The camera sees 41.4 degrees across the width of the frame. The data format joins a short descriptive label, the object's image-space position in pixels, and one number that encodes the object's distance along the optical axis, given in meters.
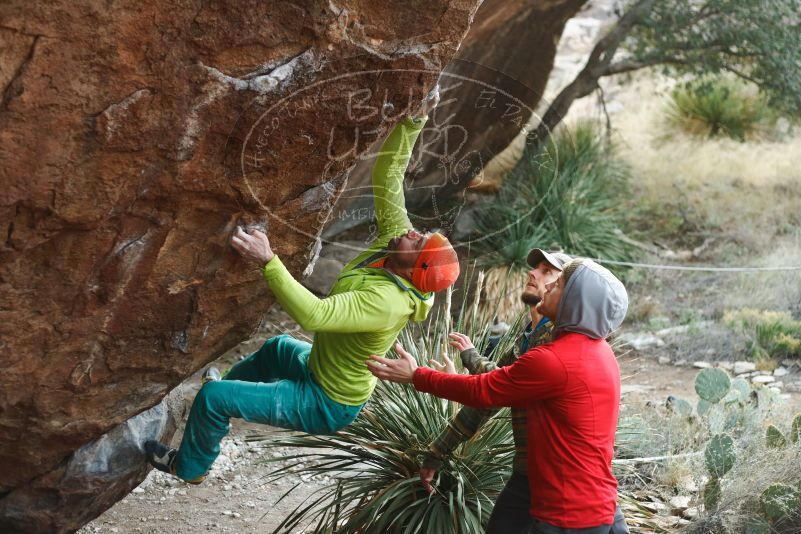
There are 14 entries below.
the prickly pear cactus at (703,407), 6.75
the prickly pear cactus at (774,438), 6.01
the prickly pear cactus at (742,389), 7.31
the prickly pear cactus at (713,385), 6.63
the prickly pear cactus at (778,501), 5.30
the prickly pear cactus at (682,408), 7.04
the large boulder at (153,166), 3.52
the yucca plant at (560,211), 10.75
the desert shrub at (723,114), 15.75
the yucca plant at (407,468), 5.08
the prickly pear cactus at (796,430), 6.12
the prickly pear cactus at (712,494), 5.54
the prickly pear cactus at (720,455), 5.55
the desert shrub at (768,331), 9.47
